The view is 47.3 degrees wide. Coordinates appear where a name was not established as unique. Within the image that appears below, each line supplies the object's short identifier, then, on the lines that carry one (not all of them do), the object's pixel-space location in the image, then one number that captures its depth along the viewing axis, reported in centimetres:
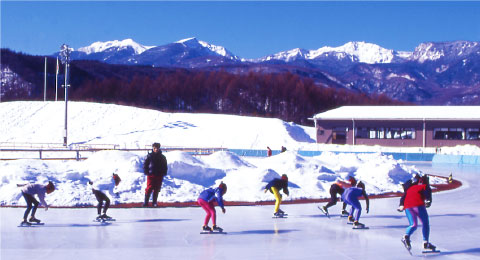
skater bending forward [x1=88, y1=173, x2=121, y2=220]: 1205
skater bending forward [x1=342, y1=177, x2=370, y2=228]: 1152
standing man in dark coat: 1441
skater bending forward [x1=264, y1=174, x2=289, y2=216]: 1307
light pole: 4378
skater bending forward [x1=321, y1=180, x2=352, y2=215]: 1258
